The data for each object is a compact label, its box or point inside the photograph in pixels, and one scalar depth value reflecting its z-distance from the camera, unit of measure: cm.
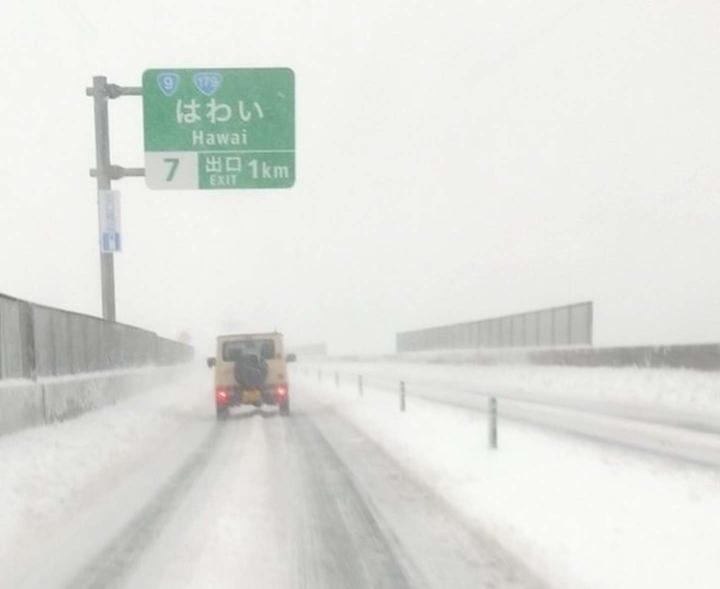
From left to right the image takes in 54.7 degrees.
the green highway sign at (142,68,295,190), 1631
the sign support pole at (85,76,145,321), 1845
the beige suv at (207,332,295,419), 1830
